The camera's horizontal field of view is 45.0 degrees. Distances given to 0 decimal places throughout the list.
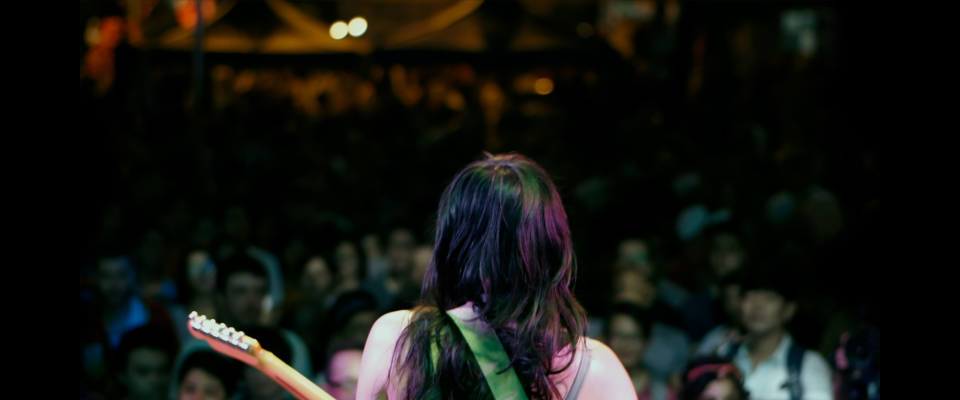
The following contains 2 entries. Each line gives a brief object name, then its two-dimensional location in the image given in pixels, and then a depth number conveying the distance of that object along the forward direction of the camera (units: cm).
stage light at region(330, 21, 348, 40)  1249
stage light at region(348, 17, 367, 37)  1234
